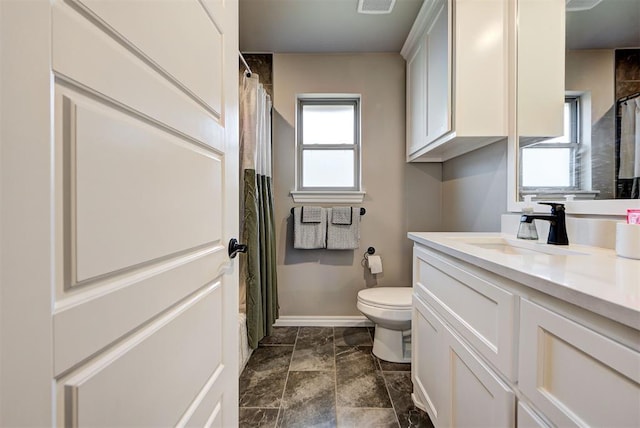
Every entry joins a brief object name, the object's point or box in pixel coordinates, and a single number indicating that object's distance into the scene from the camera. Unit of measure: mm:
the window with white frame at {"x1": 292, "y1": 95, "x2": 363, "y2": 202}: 2559
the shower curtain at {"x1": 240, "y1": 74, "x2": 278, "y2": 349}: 1793
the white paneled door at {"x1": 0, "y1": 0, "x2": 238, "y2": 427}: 305
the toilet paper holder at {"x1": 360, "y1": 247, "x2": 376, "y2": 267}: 2430
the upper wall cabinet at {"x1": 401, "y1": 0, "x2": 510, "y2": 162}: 1476
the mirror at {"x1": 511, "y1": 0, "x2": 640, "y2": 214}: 943
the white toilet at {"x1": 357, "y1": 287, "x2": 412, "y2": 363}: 1803
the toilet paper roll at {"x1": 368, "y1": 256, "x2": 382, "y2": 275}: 2299
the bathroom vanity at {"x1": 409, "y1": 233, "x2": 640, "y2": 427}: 469
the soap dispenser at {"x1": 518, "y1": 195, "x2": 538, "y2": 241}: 1270
